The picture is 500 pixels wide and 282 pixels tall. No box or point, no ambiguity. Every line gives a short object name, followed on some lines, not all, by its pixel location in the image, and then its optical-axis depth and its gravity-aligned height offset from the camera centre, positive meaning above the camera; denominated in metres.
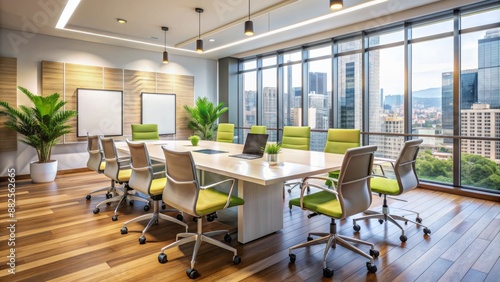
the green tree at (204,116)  7.79 +0.59
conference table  2.46 -0.28
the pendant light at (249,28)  3.74 +1.37
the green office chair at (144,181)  2.94 -0.43
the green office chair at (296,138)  4.43 +0.01
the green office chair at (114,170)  3.59 -0.40
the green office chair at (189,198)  2.31 -0.50
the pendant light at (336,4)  2.85 +1.27
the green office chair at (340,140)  3.85 -0.02
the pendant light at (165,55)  5.44 +1.50
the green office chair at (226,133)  5.68 +0.11
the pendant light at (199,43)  4.56 +1.44
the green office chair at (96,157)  4.09 -0.25
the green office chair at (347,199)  2.25 -0.48
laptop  3.40 -0.08
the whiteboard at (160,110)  7.43 +0.71
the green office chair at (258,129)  5.26 +0.17
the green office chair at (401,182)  2.92 -0.45
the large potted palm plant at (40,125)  5.47 +0.25
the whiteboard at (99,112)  6.49 +0.60
